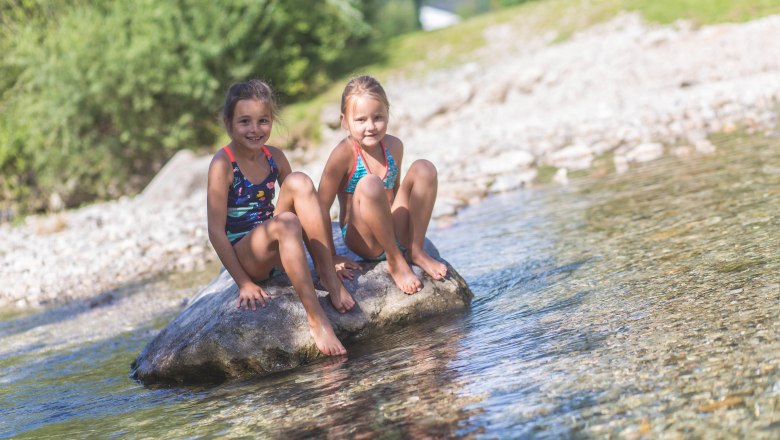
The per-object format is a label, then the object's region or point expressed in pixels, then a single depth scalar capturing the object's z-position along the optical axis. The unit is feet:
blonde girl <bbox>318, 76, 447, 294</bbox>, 17.24
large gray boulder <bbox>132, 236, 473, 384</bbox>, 16.03
